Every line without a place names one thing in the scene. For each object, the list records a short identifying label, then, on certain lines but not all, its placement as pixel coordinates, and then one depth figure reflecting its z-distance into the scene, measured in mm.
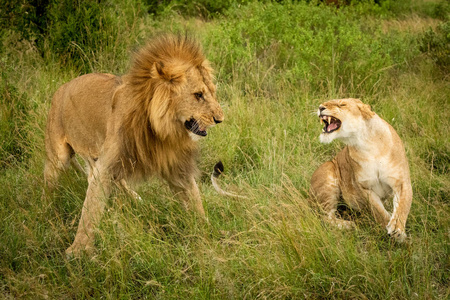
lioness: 6914
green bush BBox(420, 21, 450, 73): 13469
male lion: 6414
